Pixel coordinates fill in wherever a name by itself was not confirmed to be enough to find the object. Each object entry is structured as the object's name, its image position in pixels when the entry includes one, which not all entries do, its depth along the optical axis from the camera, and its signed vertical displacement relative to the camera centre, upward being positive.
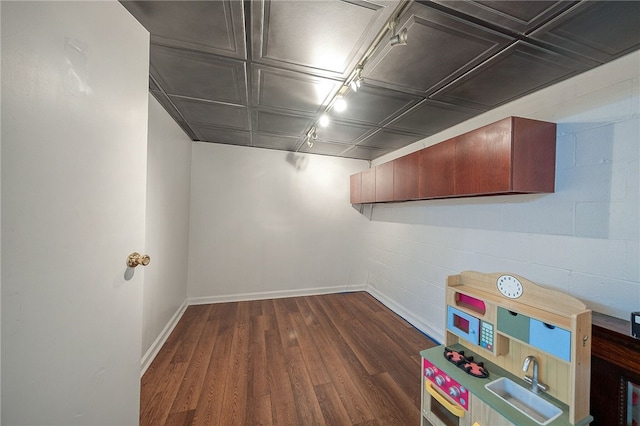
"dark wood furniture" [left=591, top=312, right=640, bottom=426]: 1.10 -0.77
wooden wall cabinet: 1.56 +0.44
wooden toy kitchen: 1.07 -0.82
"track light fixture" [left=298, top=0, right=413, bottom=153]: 1.15 +1.00
